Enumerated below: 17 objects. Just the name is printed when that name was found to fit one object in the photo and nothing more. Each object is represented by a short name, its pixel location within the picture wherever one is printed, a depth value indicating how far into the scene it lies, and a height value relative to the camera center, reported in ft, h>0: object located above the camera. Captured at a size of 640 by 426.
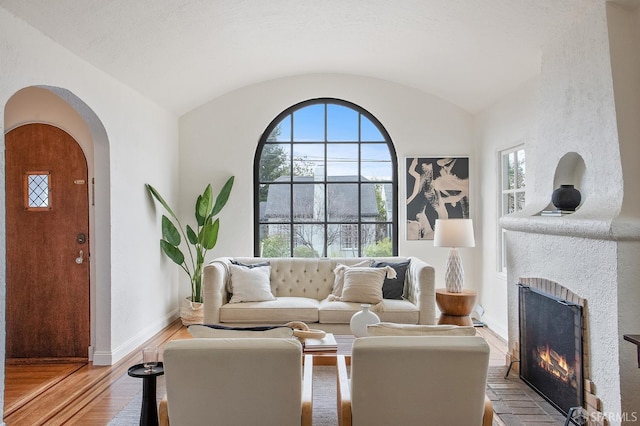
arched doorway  14.88 +1.40
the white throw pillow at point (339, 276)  17.17 -1.95
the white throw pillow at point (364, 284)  16.28 -2.10
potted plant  19.54 -0.75
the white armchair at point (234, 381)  7.00 -2.21
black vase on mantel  11.14 +0.37
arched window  22.04 +1.39
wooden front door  15.28 -0.71
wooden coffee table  10.90 -2.98
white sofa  15.60 -2.71
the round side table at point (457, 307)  16.92 -2.93
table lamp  17.46 -0.83
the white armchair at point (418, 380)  7.06 -2.24
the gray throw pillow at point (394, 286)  17.06 -2.25
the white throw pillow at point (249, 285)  16.51 -2.14
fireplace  10.32 -2.86
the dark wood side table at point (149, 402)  8.91 -3.12
